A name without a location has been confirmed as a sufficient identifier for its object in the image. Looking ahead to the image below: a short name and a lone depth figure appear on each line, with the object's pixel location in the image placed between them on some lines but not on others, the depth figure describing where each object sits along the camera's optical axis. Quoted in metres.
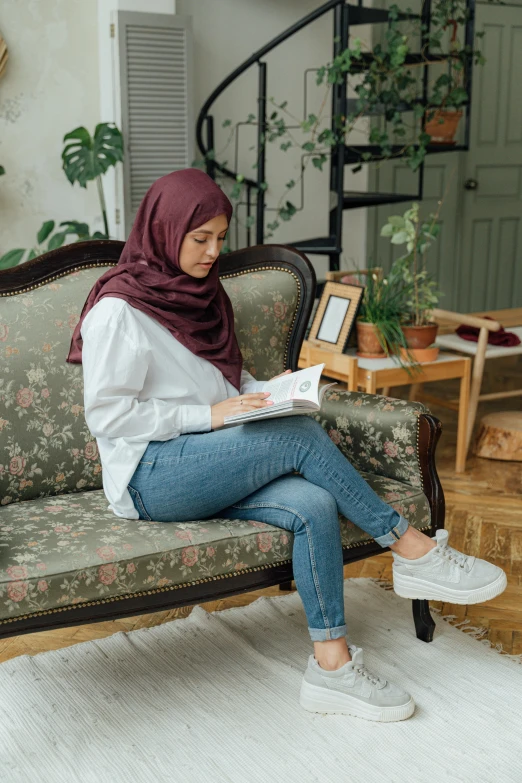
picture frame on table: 3.60
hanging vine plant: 4.45
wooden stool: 4.02
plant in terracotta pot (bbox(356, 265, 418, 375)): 3.59
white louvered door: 4.42
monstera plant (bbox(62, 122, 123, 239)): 4.24
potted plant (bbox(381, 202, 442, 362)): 3.57
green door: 6.07
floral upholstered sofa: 1.92
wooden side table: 3.53
